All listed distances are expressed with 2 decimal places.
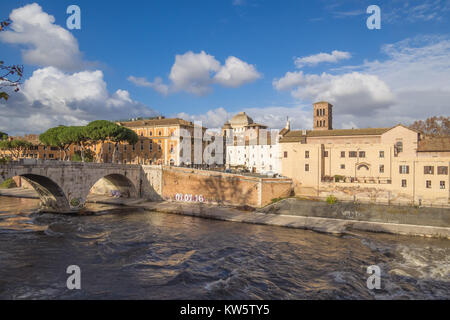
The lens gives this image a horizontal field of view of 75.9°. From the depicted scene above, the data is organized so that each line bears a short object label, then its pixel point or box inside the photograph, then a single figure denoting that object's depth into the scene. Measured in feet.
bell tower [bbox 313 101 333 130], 239.71
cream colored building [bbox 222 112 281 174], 257.55
